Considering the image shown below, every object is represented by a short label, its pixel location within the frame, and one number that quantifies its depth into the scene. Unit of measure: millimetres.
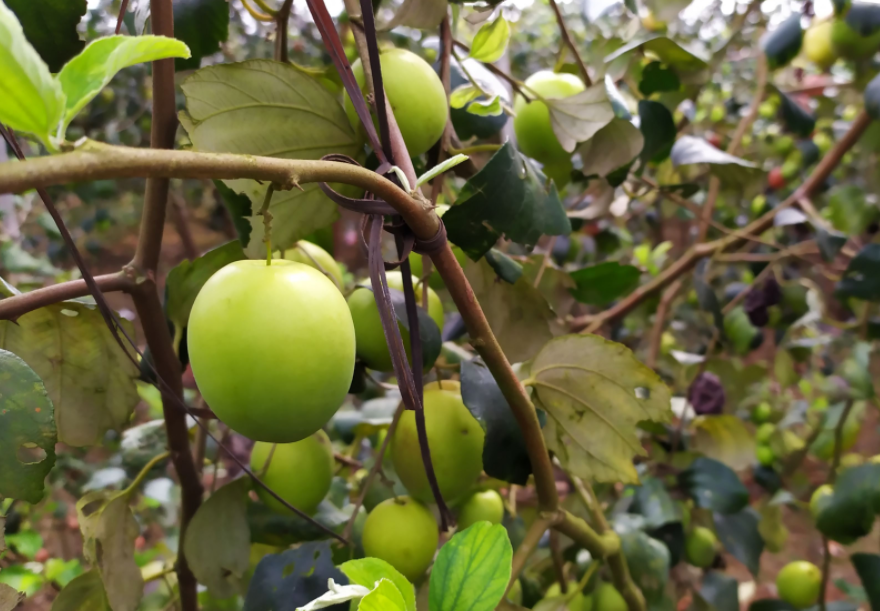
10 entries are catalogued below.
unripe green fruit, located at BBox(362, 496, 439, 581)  502
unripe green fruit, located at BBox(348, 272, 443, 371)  479
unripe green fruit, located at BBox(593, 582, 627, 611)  650
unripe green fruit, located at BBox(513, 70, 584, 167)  593
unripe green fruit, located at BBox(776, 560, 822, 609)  994
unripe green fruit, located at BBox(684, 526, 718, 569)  912
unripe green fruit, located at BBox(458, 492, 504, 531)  593
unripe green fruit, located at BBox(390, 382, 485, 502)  507
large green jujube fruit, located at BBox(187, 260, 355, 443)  294
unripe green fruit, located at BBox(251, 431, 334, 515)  550
